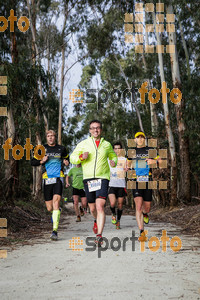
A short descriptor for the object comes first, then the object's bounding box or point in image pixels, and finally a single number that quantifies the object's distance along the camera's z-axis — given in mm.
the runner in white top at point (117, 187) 9234
